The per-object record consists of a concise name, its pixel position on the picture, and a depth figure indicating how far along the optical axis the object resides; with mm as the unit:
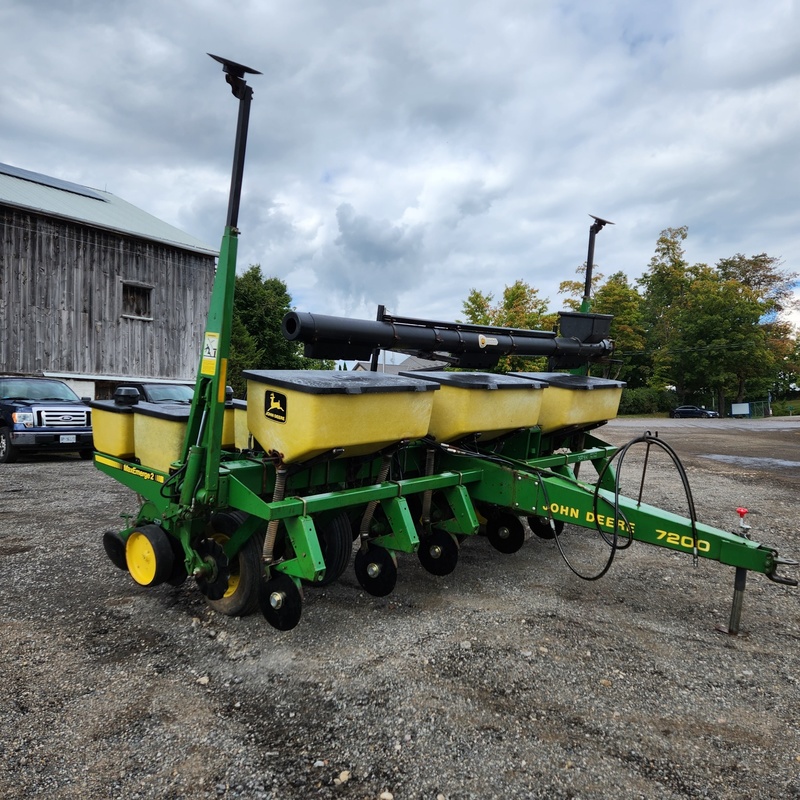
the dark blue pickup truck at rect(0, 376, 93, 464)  9945
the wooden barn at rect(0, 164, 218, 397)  15383
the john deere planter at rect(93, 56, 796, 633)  3418
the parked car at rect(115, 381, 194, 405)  11320
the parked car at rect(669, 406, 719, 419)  40281
